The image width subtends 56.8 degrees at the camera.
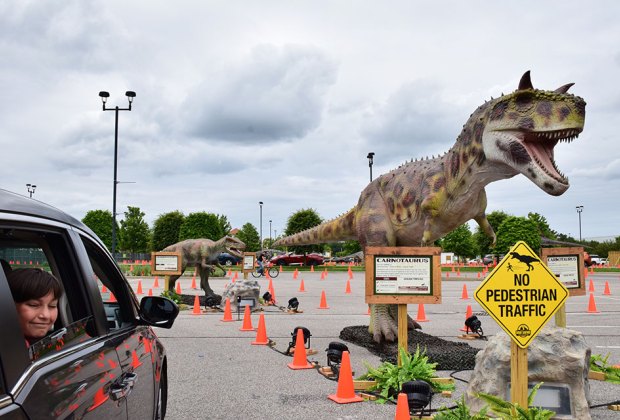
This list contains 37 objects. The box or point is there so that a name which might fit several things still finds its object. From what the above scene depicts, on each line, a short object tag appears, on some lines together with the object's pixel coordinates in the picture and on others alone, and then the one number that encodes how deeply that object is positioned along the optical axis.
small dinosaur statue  17.36
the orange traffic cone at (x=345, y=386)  5.97
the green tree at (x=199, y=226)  57.47
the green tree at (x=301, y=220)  59.75
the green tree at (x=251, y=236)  89.19
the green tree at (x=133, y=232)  66.94
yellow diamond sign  4.25
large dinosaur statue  7.41
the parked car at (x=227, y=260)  50.59
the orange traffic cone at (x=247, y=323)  11.45
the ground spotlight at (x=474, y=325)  10.24
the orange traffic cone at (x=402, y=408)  4.54
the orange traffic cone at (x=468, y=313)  11.67
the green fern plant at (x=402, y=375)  6.10
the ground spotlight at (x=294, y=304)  14.12
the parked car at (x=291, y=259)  47.38
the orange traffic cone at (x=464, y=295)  19.38
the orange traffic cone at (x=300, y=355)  7.72
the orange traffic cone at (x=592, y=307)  14.94
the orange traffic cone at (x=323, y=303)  15.91
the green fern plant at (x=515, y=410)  4.25
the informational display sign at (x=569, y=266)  7.43
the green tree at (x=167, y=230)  67.38
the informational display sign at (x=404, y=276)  7.18
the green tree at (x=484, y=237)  65.57
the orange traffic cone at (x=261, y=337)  9.66
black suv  1.71
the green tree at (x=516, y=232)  44.12
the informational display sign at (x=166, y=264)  15.87
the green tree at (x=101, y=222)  59.79
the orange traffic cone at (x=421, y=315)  13.26
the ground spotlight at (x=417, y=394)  5.16
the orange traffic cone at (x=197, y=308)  14.28
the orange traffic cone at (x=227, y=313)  12.97
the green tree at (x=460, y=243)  57.09
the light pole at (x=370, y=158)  33.60
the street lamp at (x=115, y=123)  21.64
